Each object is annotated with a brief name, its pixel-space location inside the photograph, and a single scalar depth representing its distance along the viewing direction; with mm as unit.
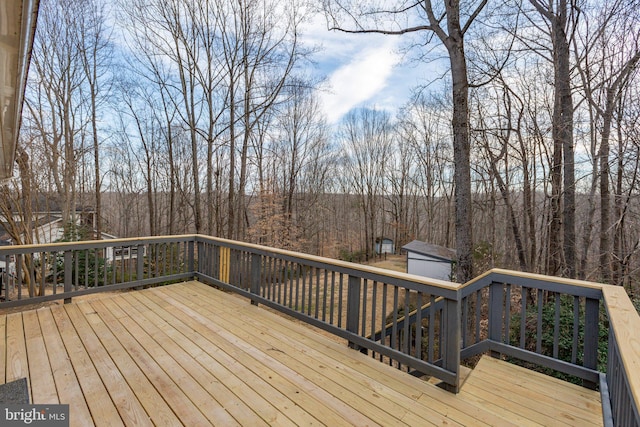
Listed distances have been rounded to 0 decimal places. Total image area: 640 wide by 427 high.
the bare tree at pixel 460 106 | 4879
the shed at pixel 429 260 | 13227
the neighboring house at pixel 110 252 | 14344
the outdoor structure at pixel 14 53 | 1031
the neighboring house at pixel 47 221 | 8047
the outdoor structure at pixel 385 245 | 22569
